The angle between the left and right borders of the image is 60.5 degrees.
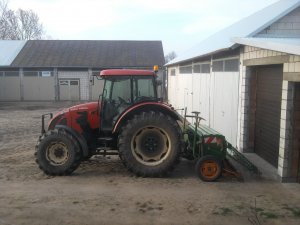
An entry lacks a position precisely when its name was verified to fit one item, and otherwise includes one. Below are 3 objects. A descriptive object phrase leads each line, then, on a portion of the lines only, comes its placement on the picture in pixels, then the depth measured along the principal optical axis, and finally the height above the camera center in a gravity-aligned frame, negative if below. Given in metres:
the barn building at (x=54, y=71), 21.40 +1.58
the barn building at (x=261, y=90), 4.87 -0.01
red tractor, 5.18 -0.85
